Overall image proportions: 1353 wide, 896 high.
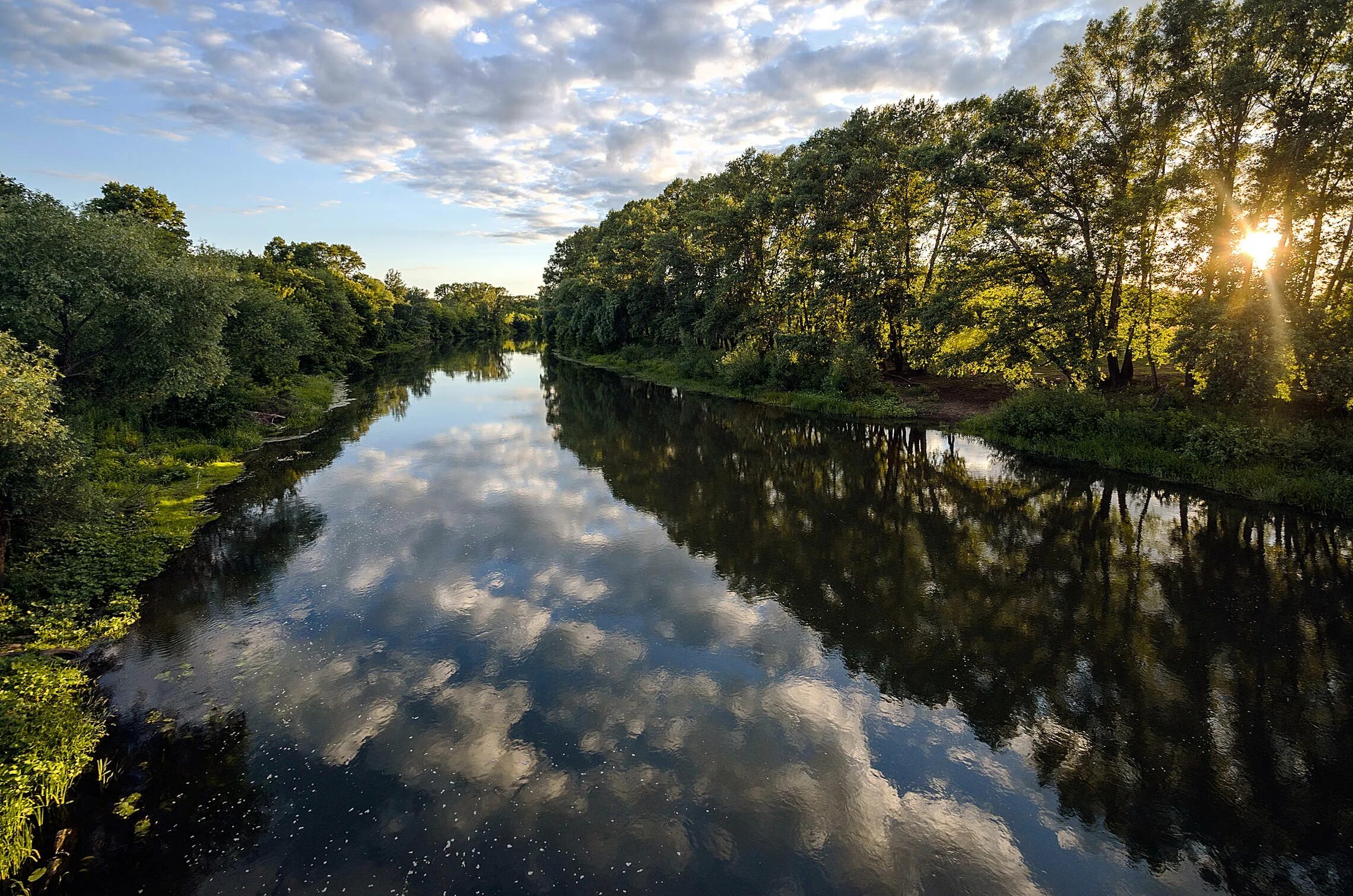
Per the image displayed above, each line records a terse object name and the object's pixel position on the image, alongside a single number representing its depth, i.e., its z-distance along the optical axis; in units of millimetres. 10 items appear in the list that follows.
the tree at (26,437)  10719
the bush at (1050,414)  28109
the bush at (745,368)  49250
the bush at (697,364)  56344
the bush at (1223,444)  22594
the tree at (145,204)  53156
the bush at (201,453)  25312
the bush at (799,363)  45688
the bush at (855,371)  40688
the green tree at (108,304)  17297
